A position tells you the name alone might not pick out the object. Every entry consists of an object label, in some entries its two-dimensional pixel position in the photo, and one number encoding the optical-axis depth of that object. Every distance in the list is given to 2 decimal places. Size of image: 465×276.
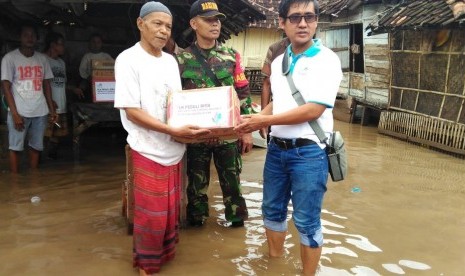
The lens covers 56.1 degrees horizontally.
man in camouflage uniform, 3.82
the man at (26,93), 5.60
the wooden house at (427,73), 8.12
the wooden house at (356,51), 11.37
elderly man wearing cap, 2.98
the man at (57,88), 6.72
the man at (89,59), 7.45
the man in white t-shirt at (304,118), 2.85
